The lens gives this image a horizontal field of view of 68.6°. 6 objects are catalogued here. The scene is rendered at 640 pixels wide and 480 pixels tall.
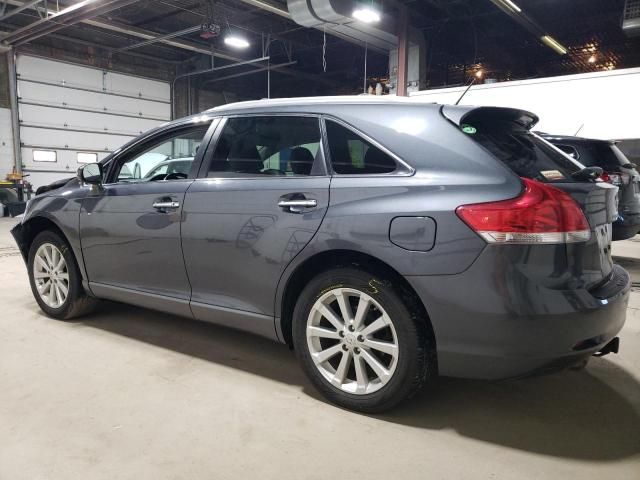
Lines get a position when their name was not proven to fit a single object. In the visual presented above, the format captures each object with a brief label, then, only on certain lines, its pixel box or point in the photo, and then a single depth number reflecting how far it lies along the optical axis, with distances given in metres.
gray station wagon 1.74
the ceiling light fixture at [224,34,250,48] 11.57
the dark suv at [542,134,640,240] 5.46
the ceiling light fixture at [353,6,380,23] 8.56
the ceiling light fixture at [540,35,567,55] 11.70
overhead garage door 12.95
